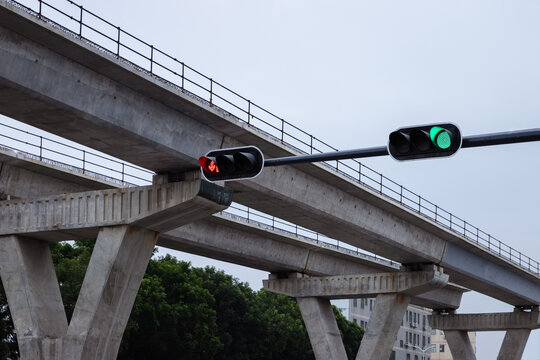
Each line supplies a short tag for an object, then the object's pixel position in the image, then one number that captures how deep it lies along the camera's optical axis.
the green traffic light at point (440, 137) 13.69
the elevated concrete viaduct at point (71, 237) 32.50
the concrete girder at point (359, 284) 50.75
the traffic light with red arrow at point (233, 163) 16.19
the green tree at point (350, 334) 103.69
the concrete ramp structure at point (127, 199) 24.27
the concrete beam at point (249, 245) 36.44
